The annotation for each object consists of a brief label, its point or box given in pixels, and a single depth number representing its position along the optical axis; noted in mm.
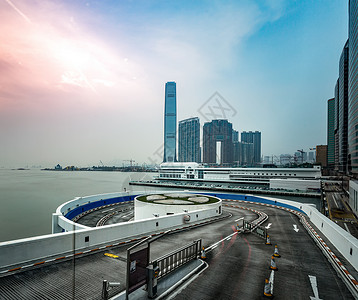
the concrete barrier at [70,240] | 8680
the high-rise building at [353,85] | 59344
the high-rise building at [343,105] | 123969
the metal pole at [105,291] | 6427
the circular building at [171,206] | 22031
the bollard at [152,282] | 7138
